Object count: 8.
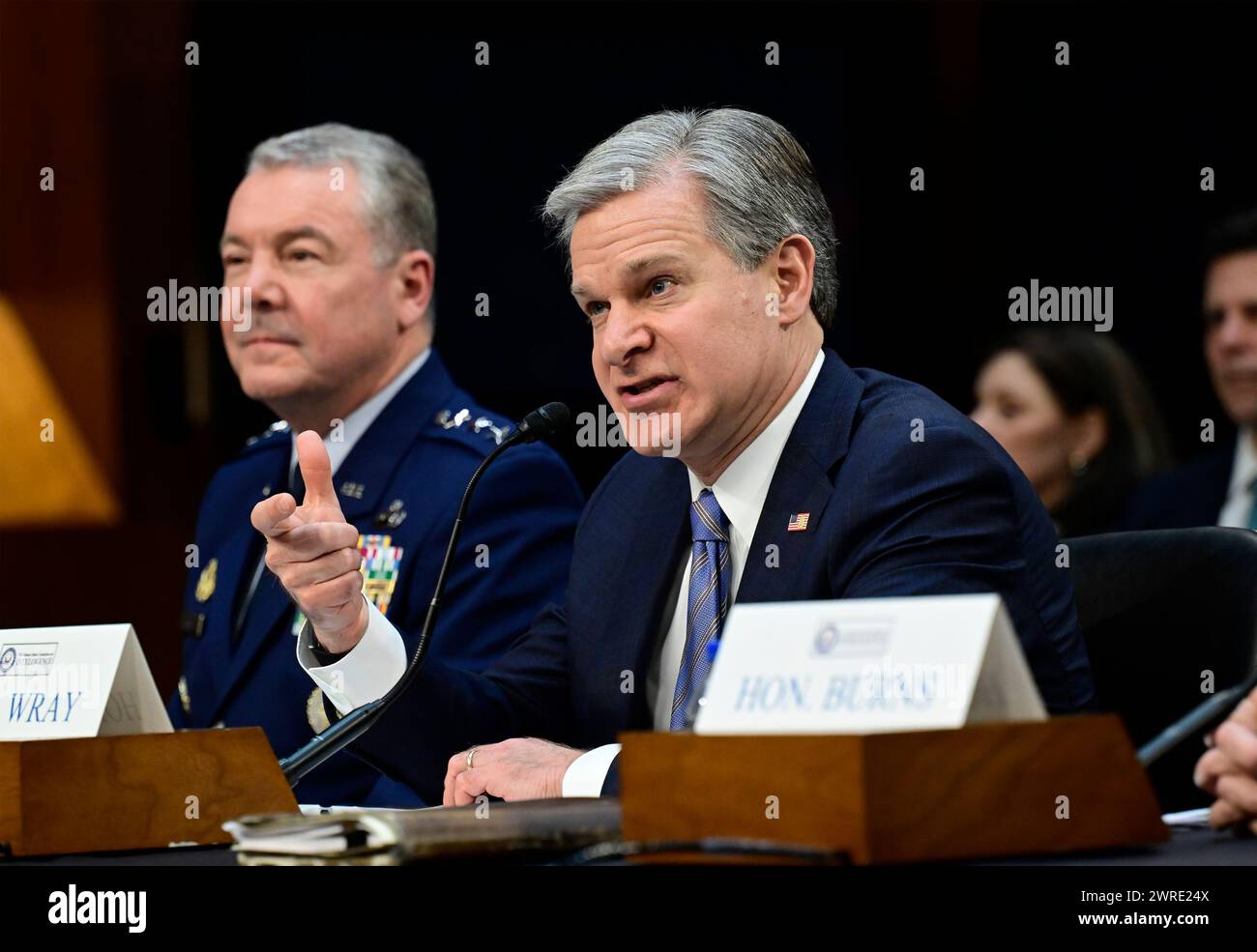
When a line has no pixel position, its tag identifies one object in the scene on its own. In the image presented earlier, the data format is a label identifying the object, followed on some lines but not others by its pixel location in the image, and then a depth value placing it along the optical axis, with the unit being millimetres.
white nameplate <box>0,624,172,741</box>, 1771
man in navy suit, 2055
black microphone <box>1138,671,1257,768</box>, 1586
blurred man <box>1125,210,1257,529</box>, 4168
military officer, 2764
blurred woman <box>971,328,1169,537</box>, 4496
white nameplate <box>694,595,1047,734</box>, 1359
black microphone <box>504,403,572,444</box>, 2158
